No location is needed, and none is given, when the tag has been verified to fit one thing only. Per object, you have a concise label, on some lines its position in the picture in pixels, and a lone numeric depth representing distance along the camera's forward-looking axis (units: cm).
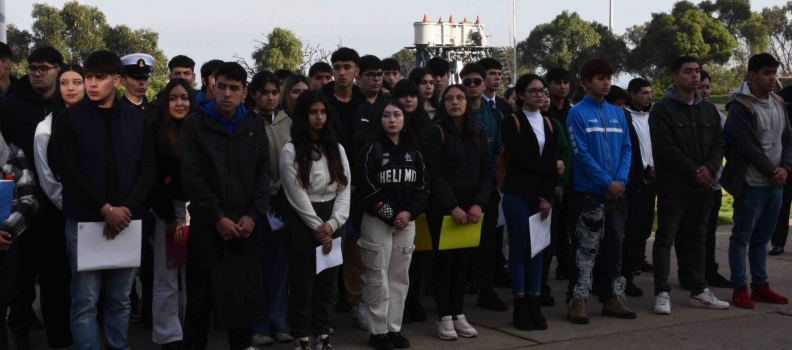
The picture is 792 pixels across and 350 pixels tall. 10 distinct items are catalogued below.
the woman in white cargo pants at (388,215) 632
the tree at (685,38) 5478
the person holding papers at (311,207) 600
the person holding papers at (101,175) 538
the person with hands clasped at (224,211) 561
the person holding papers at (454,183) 661
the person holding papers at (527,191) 688
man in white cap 661
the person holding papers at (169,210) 602
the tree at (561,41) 7412
